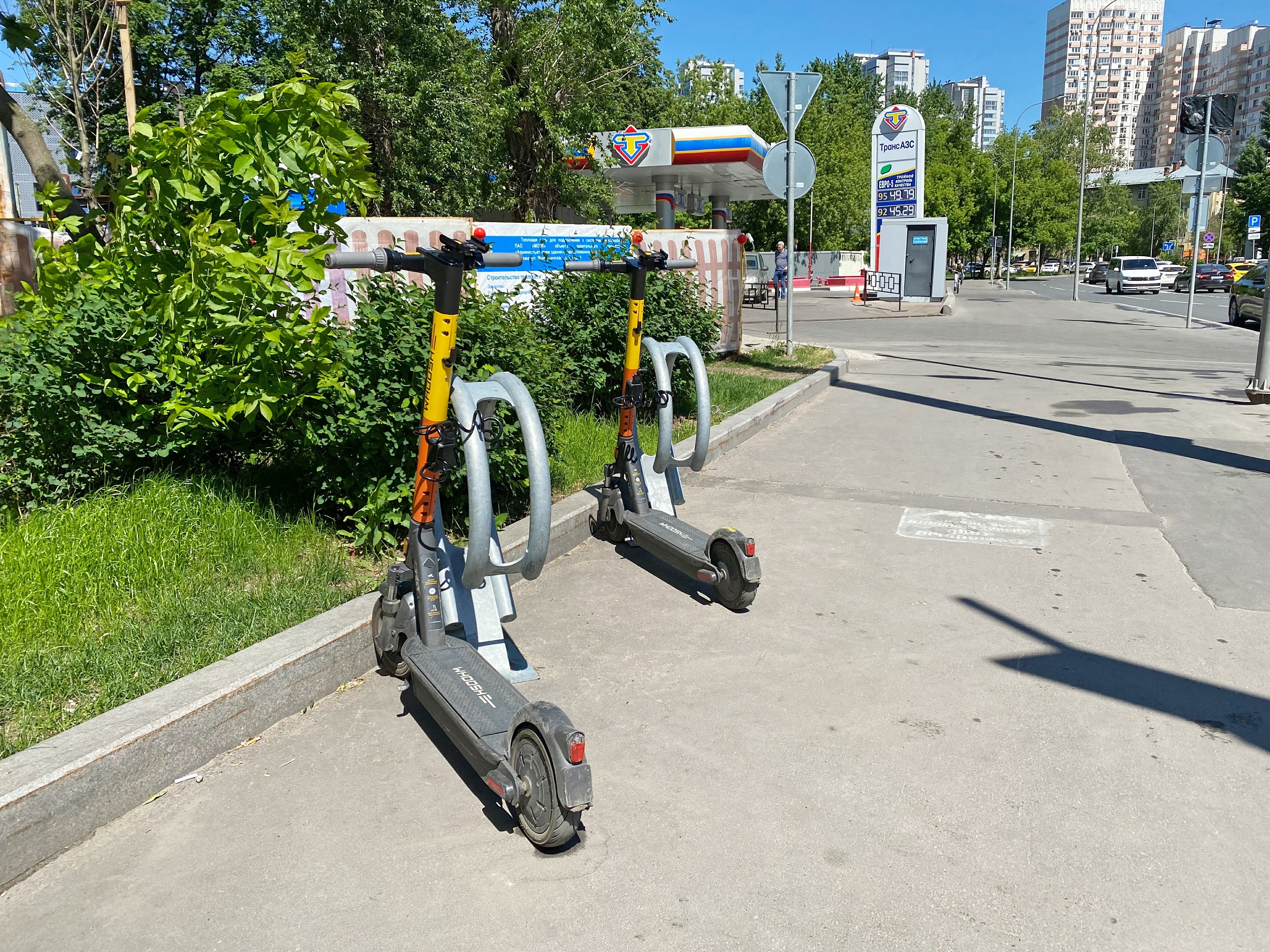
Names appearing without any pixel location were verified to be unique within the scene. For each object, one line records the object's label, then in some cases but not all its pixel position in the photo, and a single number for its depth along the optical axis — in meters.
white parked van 46.53
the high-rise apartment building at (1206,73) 161.62
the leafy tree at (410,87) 18.94
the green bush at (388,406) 5.05
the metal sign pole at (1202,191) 17.09
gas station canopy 23.84
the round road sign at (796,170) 13.29
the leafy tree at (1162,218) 105.81
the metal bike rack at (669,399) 5.13
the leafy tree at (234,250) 4.56
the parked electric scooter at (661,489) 4.90
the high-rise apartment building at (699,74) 55.38
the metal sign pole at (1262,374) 10.95
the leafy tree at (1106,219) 83.76
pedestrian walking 27.73
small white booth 31.94
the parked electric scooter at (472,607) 2.91
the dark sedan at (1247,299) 23.12
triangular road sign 13.27
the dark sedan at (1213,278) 46.25
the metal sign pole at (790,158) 13.11
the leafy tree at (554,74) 19.91
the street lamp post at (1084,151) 36.09
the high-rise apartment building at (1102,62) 171.23
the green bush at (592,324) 8.32
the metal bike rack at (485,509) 3.40
